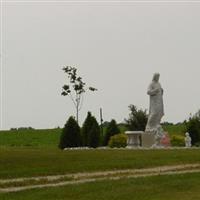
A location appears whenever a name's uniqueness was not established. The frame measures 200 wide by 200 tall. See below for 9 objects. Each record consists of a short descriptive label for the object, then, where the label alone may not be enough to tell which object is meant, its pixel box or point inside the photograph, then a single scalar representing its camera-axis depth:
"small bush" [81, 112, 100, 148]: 42.56
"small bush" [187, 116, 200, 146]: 45.62
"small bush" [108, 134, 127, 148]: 42.41
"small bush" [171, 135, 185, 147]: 44.56
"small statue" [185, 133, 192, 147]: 41.23
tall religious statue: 40.03
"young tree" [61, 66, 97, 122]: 53.56
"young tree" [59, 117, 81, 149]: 41.66
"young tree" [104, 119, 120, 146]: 45.75
